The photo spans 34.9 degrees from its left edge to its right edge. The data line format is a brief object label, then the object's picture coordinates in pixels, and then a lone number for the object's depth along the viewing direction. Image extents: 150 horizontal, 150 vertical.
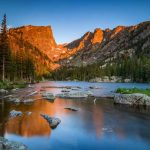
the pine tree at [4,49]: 75.52
